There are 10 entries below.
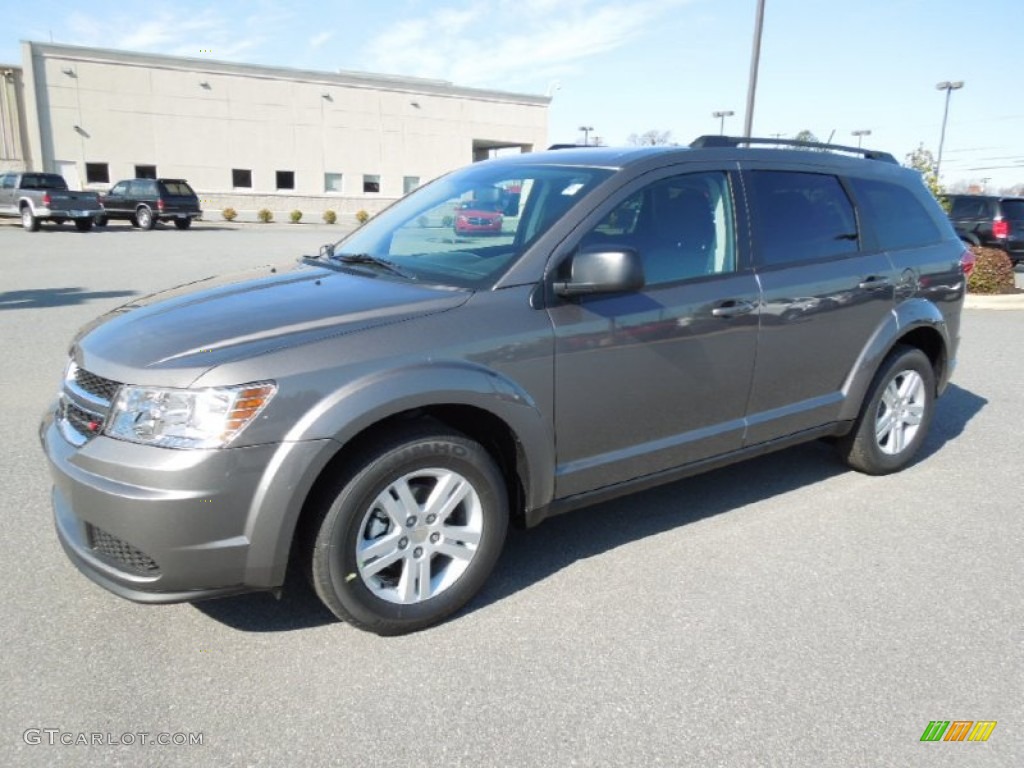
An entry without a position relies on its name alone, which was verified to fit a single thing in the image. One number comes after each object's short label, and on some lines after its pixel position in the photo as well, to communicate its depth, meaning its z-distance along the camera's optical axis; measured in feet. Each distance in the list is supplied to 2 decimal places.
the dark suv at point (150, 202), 91.04
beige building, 126.62
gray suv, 8.50
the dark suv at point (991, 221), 55.31
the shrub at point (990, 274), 41.55
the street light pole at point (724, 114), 143.43
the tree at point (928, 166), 50.78
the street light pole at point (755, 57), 51.24
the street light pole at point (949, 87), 137.49
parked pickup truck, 82.89
